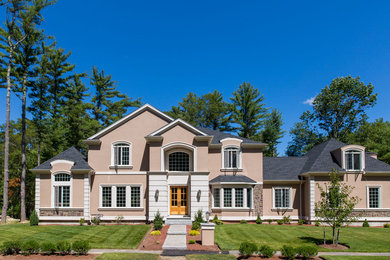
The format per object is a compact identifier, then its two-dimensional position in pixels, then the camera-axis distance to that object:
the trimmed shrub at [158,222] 20.89
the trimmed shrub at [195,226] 20.38
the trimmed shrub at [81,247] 14.34
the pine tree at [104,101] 44.81
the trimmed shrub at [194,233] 18.85
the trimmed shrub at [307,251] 14.01
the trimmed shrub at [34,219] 23.30
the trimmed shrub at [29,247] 14.46
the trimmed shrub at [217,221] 23.84
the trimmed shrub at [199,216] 22.40
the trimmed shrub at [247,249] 13.92
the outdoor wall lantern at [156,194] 24.16
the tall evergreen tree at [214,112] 48.34
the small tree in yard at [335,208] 16.53
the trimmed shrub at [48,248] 14.40
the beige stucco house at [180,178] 24.48
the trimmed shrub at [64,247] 14.50
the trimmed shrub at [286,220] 25.84
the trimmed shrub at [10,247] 14.62
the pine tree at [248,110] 45.38
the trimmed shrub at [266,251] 14.04
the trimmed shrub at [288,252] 13.88
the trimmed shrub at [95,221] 24.11
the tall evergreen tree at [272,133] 45.09
